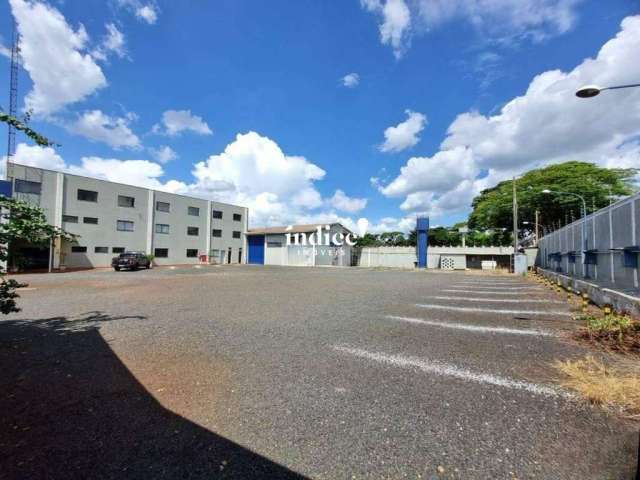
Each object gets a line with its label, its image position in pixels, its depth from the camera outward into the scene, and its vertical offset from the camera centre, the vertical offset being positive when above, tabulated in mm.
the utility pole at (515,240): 23781 +1225
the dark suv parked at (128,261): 24236 -652
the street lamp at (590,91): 6227 +3407
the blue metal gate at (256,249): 41688 +691
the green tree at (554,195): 30320 +6785
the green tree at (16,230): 4227 +315
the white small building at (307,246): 36781 +1023
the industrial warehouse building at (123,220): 25266 +3414
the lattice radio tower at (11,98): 23656 +12722
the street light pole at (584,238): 11773 +728
